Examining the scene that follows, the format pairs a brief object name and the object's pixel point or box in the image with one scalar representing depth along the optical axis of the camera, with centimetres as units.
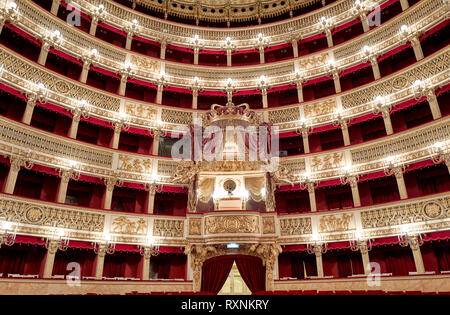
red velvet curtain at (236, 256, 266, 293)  1313
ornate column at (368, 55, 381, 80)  1719
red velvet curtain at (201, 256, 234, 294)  1318
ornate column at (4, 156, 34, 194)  1283
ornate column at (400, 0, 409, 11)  1703
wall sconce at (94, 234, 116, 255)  1409
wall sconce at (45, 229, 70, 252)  1292
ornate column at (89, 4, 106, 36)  1873
